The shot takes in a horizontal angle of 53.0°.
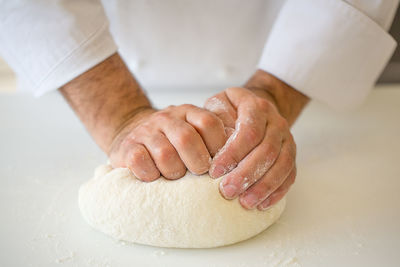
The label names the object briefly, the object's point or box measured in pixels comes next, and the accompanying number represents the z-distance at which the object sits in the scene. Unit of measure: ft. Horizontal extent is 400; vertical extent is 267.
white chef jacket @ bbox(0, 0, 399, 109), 3.42
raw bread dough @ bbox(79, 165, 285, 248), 2.94
